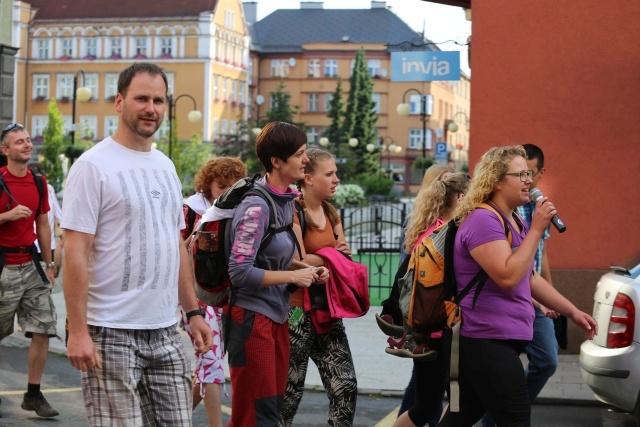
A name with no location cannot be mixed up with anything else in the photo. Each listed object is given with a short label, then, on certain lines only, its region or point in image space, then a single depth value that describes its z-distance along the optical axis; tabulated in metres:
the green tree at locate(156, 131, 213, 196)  73.65
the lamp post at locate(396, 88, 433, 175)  47.53
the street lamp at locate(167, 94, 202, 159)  57.22
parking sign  46.97
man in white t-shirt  4.38
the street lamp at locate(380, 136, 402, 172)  94.06
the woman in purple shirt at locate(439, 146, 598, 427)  5.15
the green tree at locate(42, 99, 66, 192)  76.00
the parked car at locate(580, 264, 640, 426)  7.17
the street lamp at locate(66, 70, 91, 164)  41.02
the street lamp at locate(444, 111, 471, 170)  55.05
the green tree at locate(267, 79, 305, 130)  94.00
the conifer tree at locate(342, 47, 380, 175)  99.41
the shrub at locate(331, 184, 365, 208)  42.86
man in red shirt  8.16
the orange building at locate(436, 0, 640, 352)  11.05
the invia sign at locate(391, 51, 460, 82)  14.88
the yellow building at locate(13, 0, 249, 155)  95.69
